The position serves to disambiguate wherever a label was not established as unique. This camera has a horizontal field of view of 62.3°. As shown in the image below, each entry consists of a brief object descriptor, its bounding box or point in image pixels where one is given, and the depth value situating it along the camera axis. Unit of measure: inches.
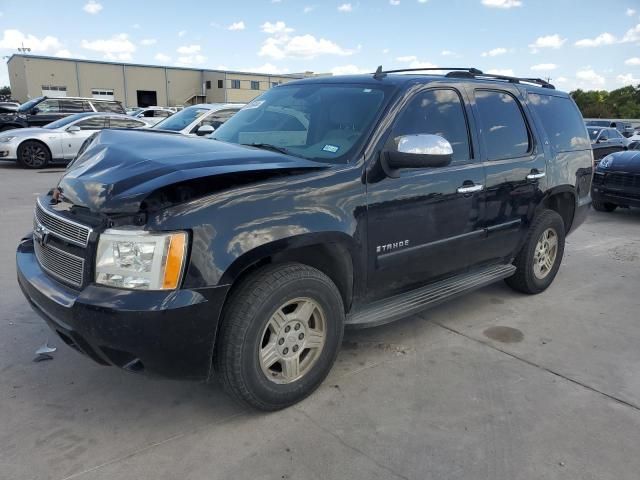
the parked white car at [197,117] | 404.2
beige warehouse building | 2524.6
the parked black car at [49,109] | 716.0
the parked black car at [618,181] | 354.9
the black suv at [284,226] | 98.3
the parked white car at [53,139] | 516.1
